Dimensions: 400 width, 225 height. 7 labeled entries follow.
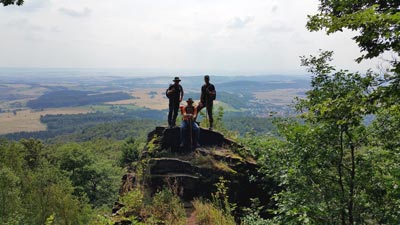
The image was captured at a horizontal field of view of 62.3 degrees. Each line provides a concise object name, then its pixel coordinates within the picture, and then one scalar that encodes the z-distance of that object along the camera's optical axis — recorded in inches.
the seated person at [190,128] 475.8
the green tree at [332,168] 261.1
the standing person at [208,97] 516.1
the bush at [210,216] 271.6
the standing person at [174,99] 507.8
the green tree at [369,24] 173.0
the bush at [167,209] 290.8
